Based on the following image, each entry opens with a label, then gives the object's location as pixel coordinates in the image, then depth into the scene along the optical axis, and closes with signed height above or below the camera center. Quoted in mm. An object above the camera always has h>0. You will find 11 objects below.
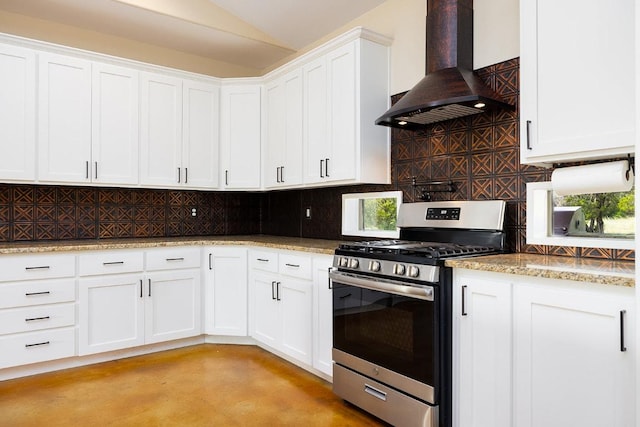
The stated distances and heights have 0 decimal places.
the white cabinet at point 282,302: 3094 -666
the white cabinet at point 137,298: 3293 -670
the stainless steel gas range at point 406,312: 2123 -515
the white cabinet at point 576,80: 1803 +586
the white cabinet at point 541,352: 1599 -557
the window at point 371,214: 3277 -3
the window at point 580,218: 2133 -23
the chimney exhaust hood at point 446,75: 2424 +799
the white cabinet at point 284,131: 3648 +713
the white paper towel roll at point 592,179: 1909 +157
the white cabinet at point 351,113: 3090 +726
